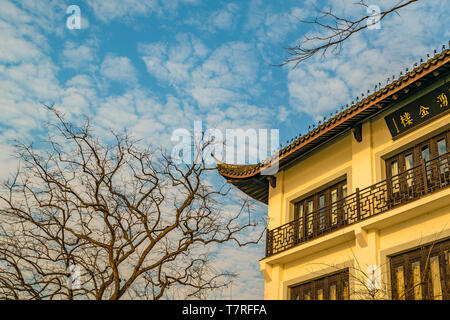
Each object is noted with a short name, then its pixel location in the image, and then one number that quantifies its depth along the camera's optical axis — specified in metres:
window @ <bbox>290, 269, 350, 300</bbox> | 11.12
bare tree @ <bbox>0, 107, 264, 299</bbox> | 9.99
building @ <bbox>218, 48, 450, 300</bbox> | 9.65
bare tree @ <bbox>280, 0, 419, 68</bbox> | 4.84
